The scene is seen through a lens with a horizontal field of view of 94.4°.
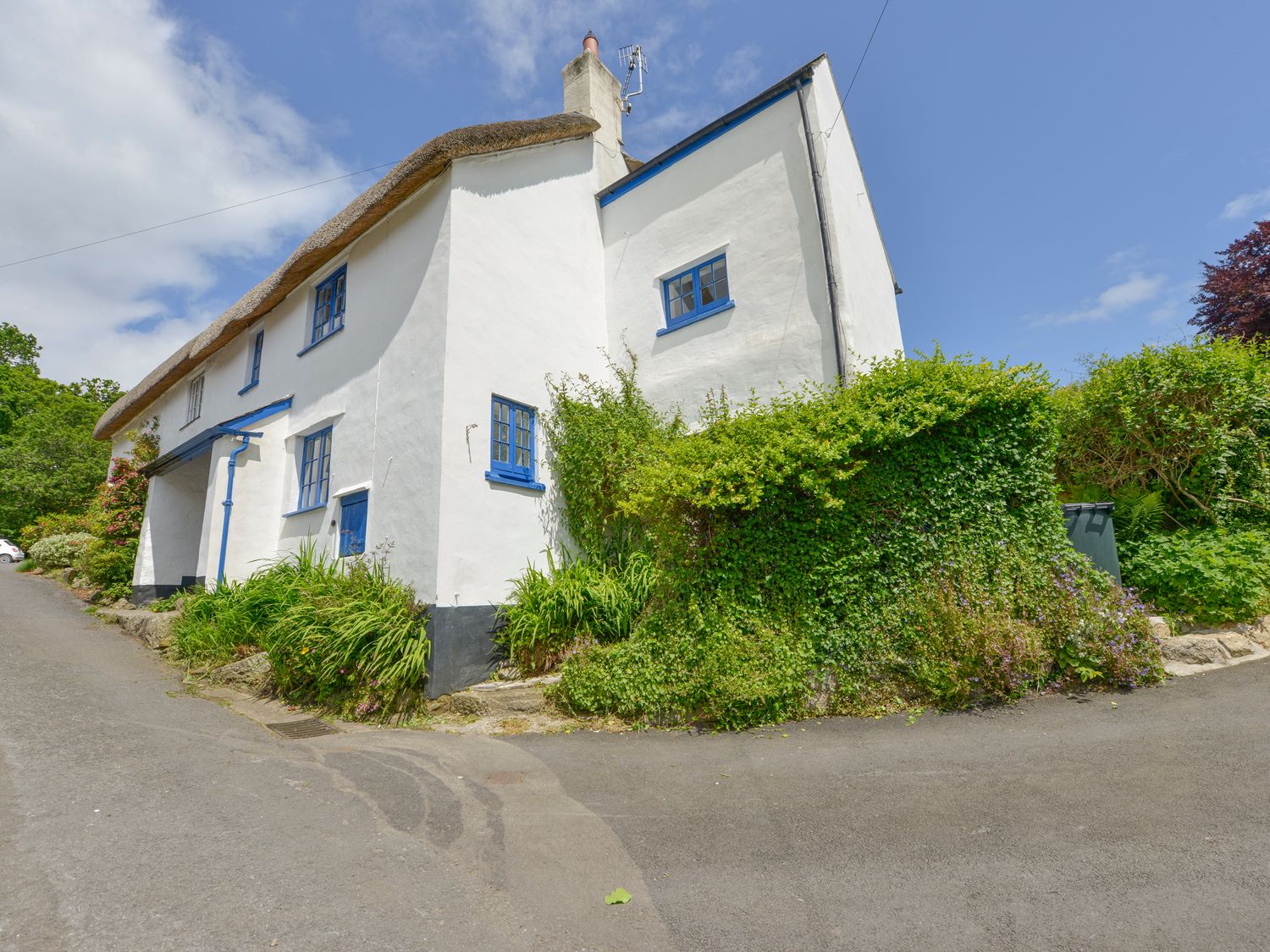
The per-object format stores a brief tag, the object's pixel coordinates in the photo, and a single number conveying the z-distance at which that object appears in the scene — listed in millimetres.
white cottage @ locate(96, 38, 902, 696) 7766
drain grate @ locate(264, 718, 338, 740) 5961
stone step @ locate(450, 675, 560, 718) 6527
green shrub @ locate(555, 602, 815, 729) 5570
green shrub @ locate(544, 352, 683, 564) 8391
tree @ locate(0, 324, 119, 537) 21734
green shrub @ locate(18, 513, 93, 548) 18920
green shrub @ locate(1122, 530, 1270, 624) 5840
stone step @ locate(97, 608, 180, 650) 9016
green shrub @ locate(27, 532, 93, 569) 16938
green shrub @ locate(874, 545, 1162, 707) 5320
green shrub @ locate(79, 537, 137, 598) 12477
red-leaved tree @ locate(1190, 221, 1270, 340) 11758
